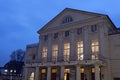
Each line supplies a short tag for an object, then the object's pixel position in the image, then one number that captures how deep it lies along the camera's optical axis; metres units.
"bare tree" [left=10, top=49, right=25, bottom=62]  72.94
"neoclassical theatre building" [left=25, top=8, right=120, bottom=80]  25.81
